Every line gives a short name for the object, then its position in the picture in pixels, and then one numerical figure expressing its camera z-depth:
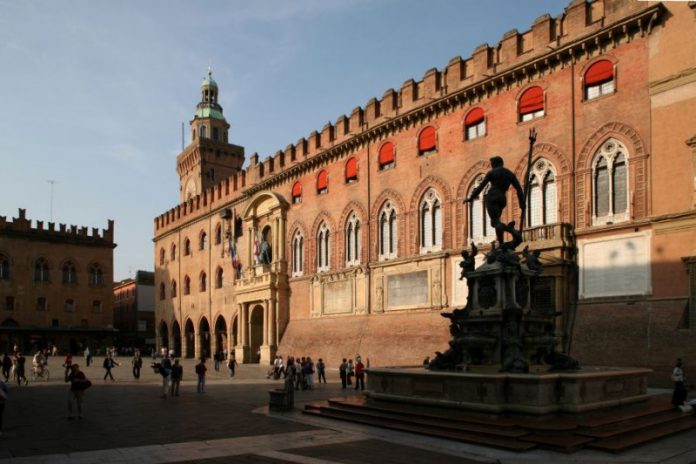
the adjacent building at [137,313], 74.12
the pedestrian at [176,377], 21.91
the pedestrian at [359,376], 23.61
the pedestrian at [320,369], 27.41
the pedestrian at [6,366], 27.81
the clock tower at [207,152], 64.19
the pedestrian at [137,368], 29.84
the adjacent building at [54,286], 57.88
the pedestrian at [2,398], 13.67
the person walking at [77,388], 15.98
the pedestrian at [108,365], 28.65
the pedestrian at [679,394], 14.52
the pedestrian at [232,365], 30.10
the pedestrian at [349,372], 24.96
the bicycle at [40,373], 29.77
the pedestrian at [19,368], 26.33
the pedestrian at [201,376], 22.69
